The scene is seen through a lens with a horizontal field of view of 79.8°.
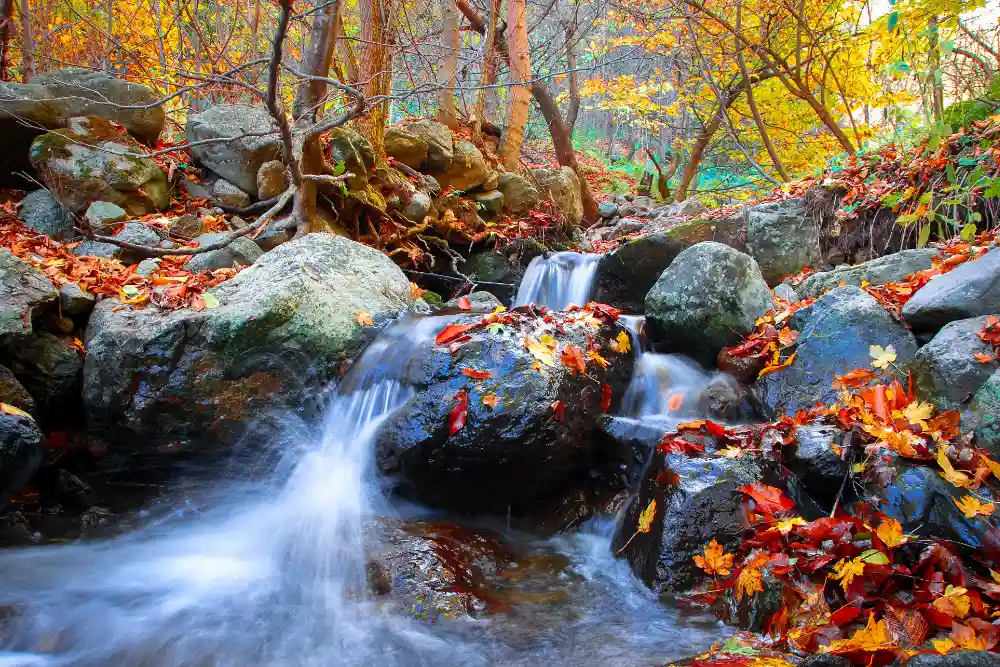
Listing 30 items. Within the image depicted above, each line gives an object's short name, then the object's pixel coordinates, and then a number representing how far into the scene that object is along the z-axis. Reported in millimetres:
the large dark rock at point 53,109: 6562
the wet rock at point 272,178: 7172
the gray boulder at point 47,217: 6371
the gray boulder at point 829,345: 4008
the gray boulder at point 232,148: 7227
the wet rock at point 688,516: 2963
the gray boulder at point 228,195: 7301
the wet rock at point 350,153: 7434
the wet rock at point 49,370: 4344
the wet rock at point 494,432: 3785
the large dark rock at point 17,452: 3389
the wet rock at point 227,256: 5879
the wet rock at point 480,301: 7020
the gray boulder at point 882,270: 4754
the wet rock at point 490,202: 9633
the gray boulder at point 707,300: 5059
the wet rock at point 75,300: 4637
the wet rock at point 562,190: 10641
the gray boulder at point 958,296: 3473
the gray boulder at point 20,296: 4090
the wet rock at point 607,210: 12656
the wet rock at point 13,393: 4031
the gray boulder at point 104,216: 6118
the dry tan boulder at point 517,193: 9984
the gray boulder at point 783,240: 6766
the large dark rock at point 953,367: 3115
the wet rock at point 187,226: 6457
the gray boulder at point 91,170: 6398
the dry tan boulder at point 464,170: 9469
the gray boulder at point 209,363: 4406
